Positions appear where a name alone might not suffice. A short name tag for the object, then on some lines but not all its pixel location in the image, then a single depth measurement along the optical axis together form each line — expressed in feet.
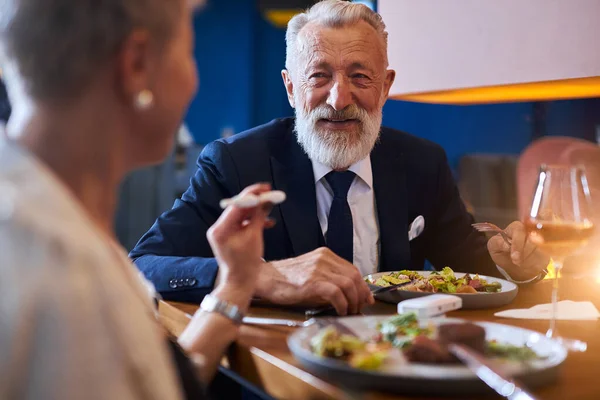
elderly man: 5.65
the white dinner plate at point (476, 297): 4.19
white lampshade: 6.77
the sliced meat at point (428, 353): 2.79
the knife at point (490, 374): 2.43
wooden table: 2.64
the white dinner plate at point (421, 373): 2.53
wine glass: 3.50
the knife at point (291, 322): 3.32
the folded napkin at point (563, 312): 4.02
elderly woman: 1.68
